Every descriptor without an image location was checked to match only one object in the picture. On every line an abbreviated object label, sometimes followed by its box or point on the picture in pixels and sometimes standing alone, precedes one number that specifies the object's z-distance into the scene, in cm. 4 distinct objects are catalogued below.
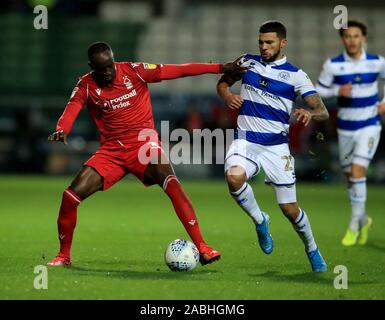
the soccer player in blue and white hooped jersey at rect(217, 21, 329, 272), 1691
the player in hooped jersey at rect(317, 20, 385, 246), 2270
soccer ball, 1655
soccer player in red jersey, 1728
